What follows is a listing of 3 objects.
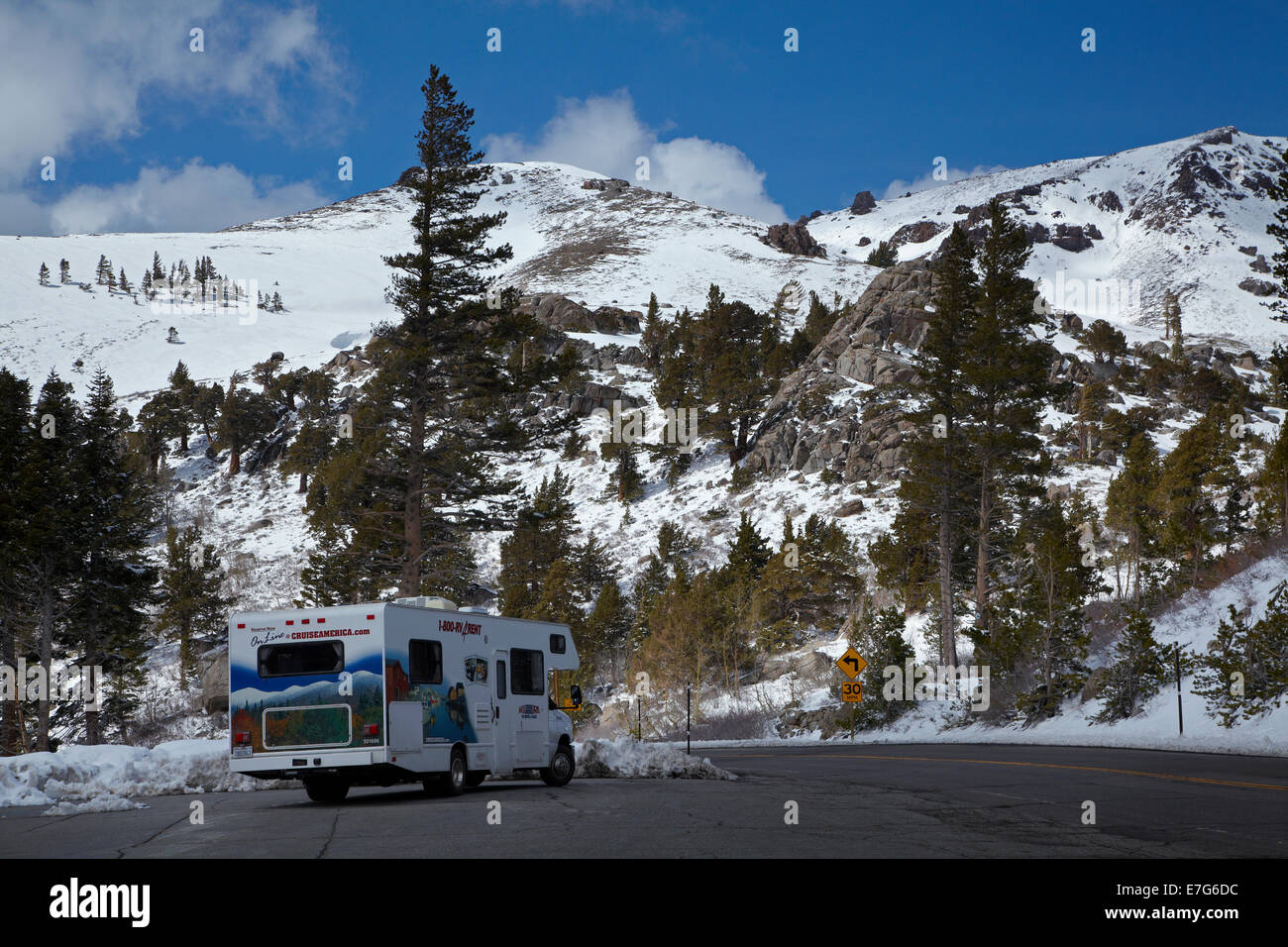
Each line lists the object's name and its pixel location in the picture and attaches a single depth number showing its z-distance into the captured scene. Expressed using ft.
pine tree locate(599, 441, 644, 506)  271.49
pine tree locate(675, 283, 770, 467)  276.21
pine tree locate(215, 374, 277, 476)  334.24
